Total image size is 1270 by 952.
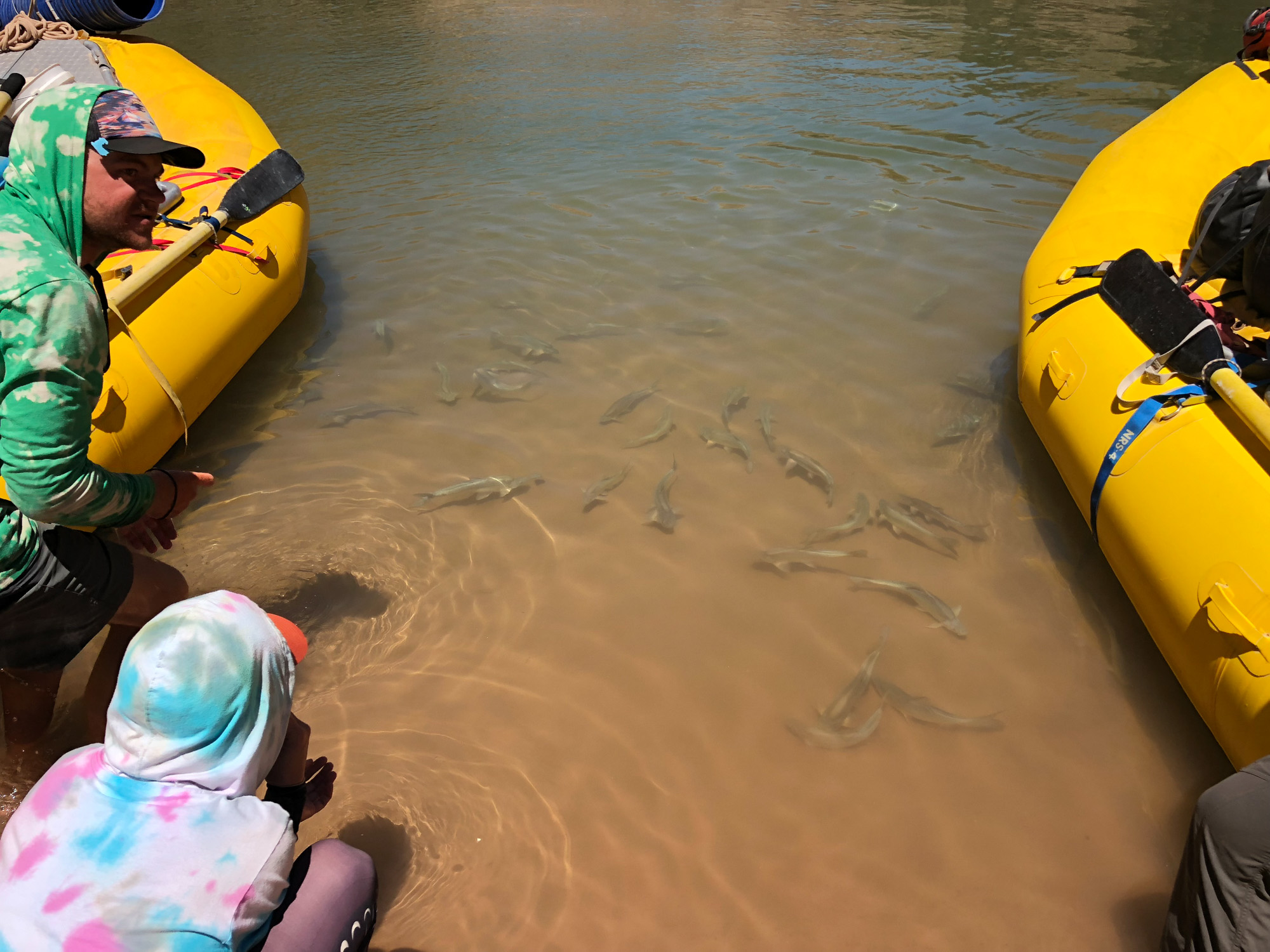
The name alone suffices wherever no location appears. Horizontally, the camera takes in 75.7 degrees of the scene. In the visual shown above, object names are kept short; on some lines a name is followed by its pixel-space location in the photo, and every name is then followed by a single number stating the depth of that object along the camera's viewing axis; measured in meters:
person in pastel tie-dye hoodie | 1.56
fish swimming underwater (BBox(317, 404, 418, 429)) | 4.96
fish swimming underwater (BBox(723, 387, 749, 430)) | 4.78
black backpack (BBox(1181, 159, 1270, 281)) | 4.01
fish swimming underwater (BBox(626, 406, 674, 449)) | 4.62
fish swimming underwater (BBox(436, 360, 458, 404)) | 5.09
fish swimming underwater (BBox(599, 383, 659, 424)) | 4.83
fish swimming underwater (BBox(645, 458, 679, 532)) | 4.11
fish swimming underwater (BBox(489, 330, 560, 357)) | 5.48
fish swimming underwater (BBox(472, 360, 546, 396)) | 5.15
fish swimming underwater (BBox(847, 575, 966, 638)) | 3.54
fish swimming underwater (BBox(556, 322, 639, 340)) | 5.64
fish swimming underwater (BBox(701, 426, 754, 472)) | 4.52
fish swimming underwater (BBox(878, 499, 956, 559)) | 3.91
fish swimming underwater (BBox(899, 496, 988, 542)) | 3.97
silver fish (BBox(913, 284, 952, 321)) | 5.65
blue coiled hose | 6.45
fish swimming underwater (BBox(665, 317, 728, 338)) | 5.58
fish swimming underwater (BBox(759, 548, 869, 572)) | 3.85
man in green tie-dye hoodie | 1.97
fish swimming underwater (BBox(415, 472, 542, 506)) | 4.32
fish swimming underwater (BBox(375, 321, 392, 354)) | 5.68
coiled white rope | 5.84
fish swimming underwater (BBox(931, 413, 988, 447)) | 4.56
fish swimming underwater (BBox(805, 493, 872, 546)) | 3.97
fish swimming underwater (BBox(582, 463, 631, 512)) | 4.27
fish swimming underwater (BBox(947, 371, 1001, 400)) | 4.90
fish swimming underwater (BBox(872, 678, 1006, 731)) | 3.15
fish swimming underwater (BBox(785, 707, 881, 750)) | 3.11
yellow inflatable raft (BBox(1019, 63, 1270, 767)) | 2.70
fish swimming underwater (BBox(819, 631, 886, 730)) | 3.18
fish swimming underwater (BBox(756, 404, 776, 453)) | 4.57
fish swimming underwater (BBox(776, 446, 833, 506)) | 4.32
